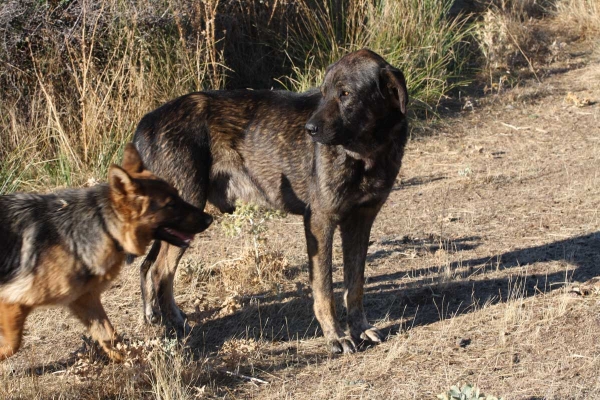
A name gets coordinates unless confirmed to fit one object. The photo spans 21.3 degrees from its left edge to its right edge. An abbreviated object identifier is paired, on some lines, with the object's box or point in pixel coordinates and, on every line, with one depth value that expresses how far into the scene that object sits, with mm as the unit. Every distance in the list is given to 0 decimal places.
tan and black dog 9140
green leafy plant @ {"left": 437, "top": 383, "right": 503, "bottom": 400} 8142
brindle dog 10238
